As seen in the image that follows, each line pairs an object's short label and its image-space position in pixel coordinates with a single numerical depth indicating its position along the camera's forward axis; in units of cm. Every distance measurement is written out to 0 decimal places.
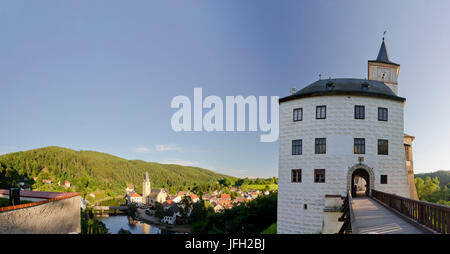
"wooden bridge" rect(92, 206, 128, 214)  9272
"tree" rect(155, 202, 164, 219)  7862
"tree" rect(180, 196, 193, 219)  7150
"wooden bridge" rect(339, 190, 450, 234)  702
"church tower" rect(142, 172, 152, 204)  12125
